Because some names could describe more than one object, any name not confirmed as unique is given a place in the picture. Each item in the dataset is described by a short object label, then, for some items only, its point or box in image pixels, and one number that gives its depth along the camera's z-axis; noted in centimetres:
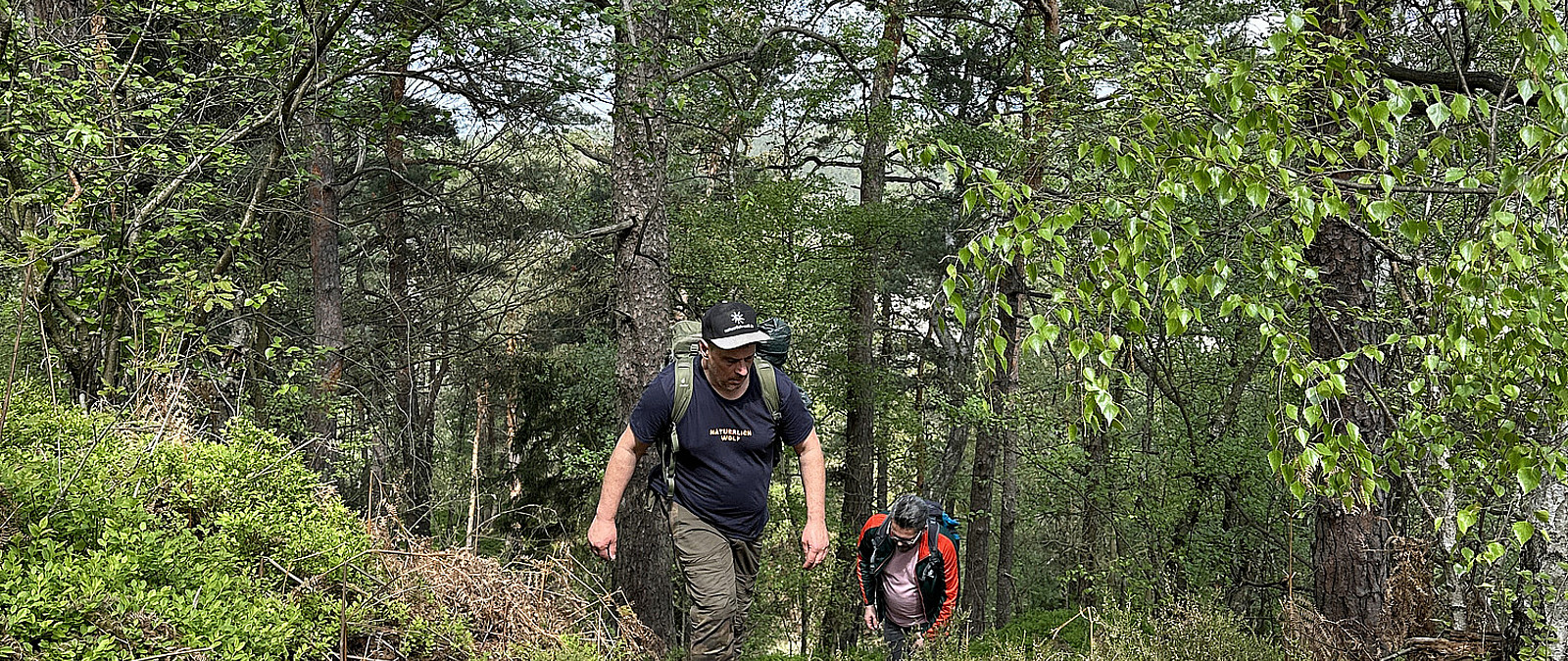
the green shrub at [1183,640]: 583
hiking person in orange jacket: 752
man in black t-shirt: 479
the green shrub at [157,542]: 374
